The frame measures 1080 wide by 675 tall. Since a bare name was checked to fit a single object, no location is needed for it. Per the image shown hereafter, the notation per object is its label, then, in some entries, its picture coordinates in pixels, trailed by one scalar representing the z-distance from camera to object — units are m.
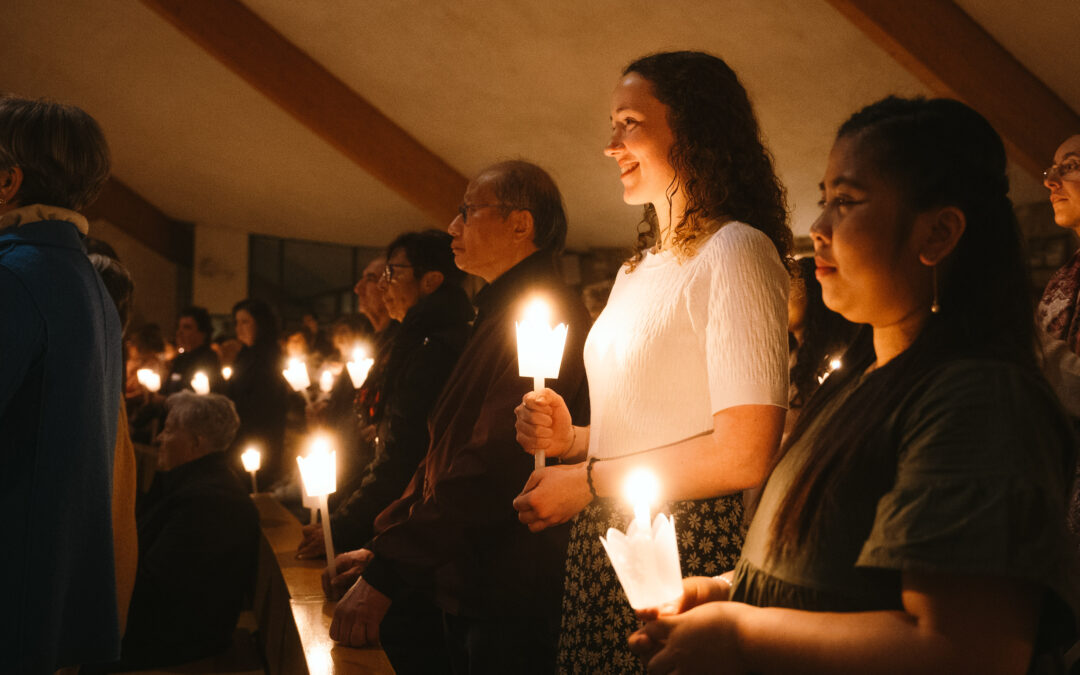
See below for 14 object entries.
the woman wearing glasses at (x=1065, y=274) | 2.06
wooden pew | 1.72
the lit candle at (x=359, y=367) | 3.09
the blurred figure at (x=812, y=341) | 2.39
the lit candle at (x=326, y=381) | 5.02
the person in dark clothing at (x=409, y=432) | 1.97
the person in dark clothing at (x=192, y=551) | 2.84
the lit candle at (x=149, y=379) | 5.30
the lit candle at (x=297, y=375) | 4.09
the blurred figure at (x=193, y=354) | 5.85
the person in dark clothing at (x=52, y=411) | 1.38
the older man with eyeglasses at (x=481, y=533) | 1.66
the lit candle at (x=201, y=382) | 4.49
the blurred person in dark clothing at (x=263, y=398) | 4.95
